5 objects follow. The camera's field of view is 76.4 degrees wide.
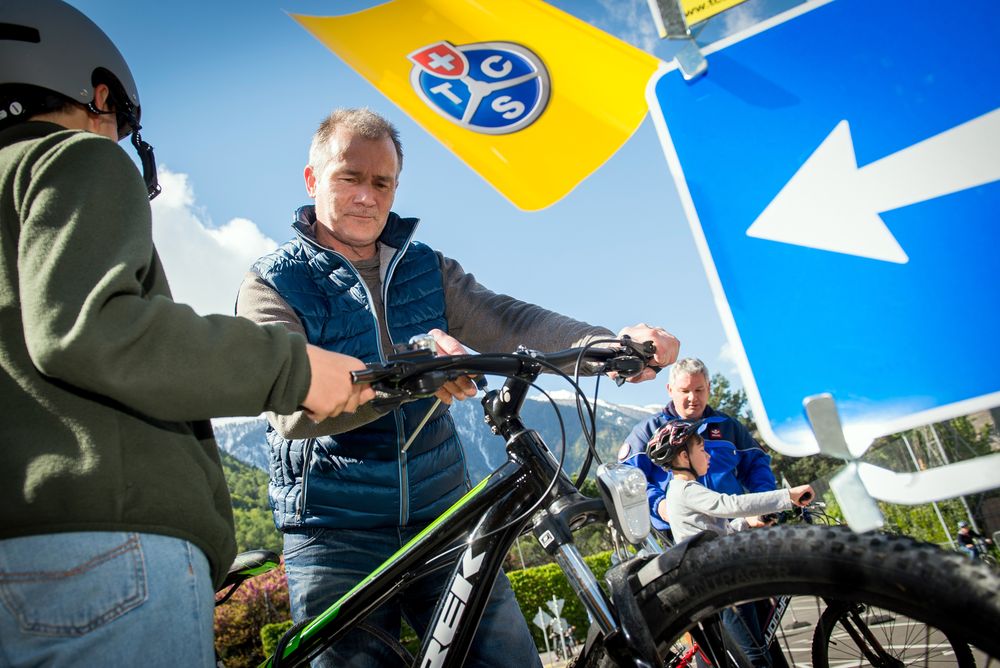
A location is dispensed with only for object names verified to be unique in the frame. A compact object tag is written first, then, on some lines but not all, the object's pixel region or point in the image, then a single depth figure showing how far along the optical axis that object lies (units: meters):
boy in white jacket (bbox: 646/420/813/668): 3.88
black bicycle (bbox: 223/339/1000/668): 1.04
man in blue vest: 2.04
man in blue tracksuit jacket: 4.38
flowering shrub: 23.09
